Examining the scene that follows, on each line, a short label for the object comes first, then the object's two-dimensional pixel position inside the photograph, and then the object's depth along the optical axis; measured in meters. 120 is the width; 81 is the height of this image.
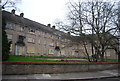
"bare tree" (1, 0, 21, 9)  10.41
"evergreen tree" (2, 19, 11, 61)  9.26
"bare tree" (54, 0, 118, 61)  12.55
